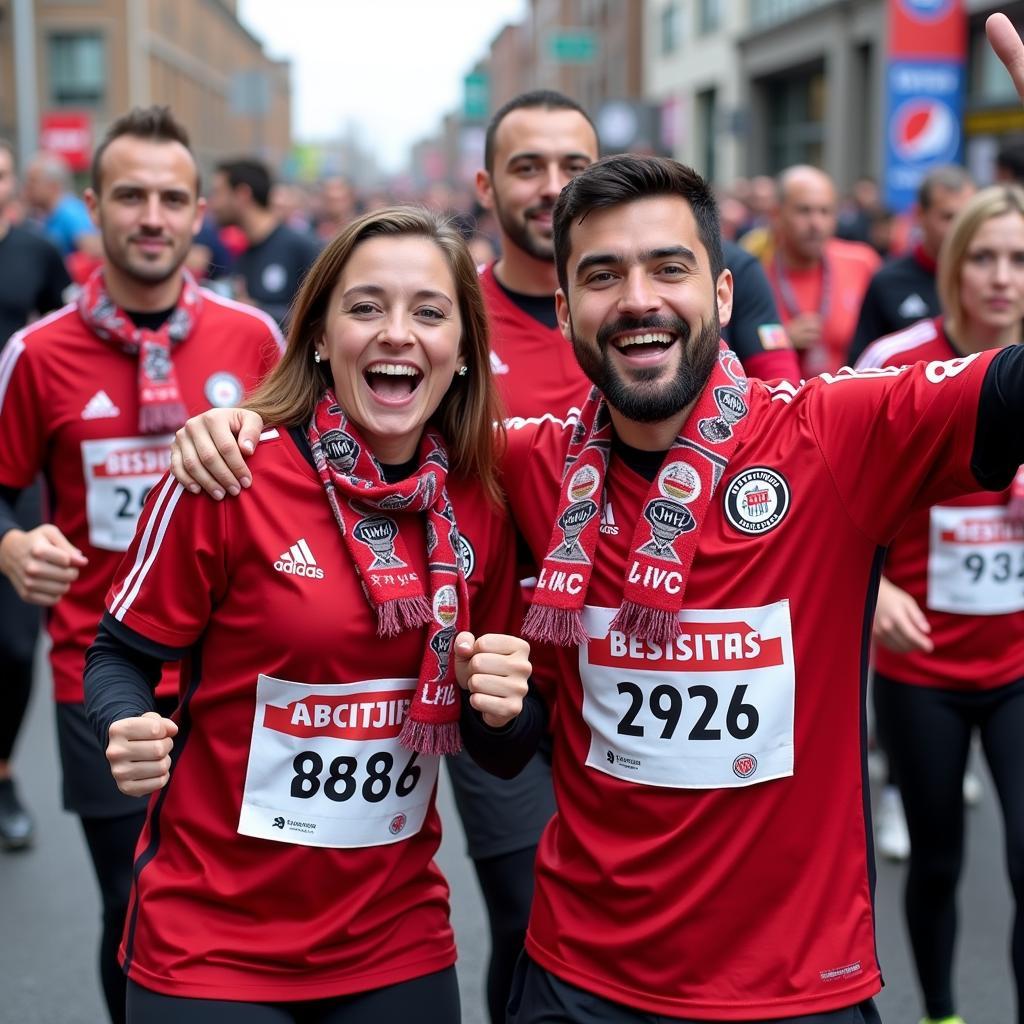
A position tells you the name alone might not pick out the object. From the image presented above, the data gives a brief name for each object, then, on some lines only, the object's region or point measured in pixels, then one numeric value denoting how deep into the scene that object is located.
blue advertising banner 13.66
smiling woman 2.54
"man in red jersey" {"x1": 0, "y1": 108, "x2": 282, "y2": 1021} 3.75
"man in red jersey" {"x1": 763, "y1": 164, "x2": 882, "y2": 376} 6.98
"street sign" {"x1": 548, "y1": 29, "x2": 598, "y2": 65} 30.67
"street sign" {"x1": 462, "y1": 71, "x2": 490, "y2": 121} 49.08
